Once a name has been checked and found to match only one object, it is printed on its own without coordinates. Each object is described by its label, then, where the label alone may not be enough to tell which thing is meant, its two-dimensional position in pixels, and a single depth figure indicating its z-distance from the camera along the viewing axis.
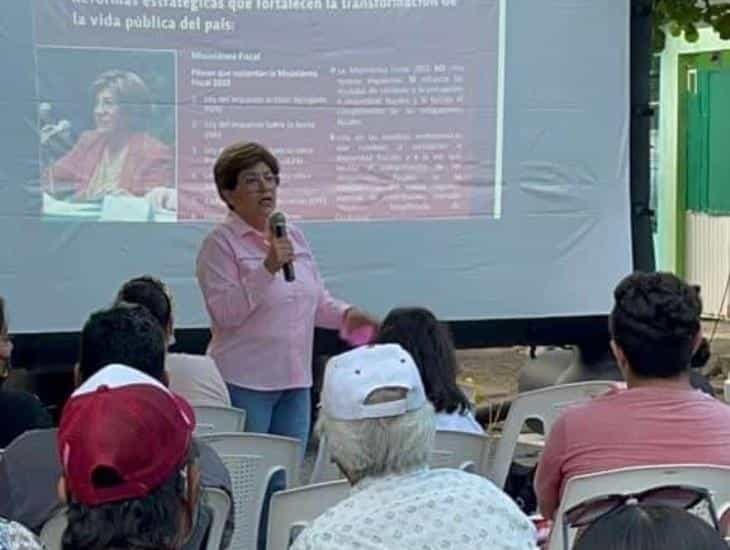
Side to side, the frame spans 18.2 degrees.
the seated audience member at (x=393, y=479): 3.48
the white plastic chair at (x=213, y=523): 4.41
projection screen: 9.91
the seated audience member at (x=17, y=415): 5.53
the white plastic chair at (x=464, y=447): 5.80
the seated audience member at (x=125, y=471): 2.87
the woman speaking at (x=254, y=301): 7.46
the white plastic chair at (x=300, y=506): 4.84
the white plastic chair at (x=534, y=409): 6.59
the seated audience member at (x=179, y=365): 6.35
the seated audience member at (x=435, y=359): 5.83
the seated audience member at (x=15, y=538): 3.15
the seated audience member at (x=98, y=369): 4.68
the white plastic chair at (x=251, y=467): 5.70
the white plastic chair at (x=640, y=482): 4.58
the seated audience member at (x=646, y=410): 4.96
